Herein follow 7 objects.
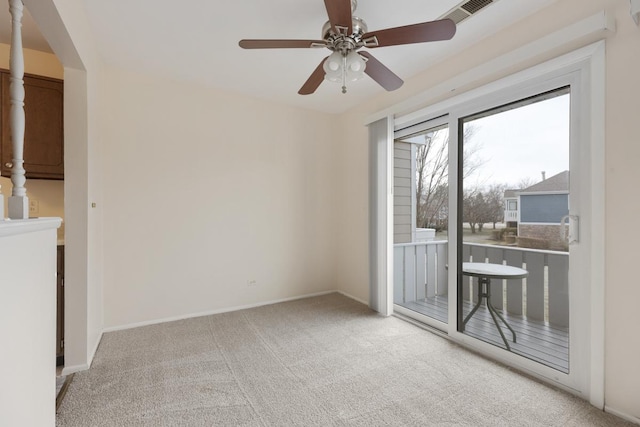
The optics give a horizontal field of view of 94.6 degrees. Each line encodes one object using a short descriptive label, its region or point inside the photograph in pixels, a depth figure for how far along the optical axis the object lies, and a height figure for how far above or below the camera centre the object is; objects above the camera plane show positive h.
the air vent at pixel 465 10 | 2.00 +1.43
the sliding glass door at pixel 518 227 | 2.12 -0.11
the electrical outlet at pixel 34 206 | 2.66 +0.05
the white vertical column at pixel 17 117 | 1.26 +0.43
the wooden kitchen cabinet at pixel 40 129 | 2.39 +0.71
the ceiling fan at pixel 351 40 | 1.63 +1.04
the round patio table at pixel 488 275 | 2.46 -0.54
